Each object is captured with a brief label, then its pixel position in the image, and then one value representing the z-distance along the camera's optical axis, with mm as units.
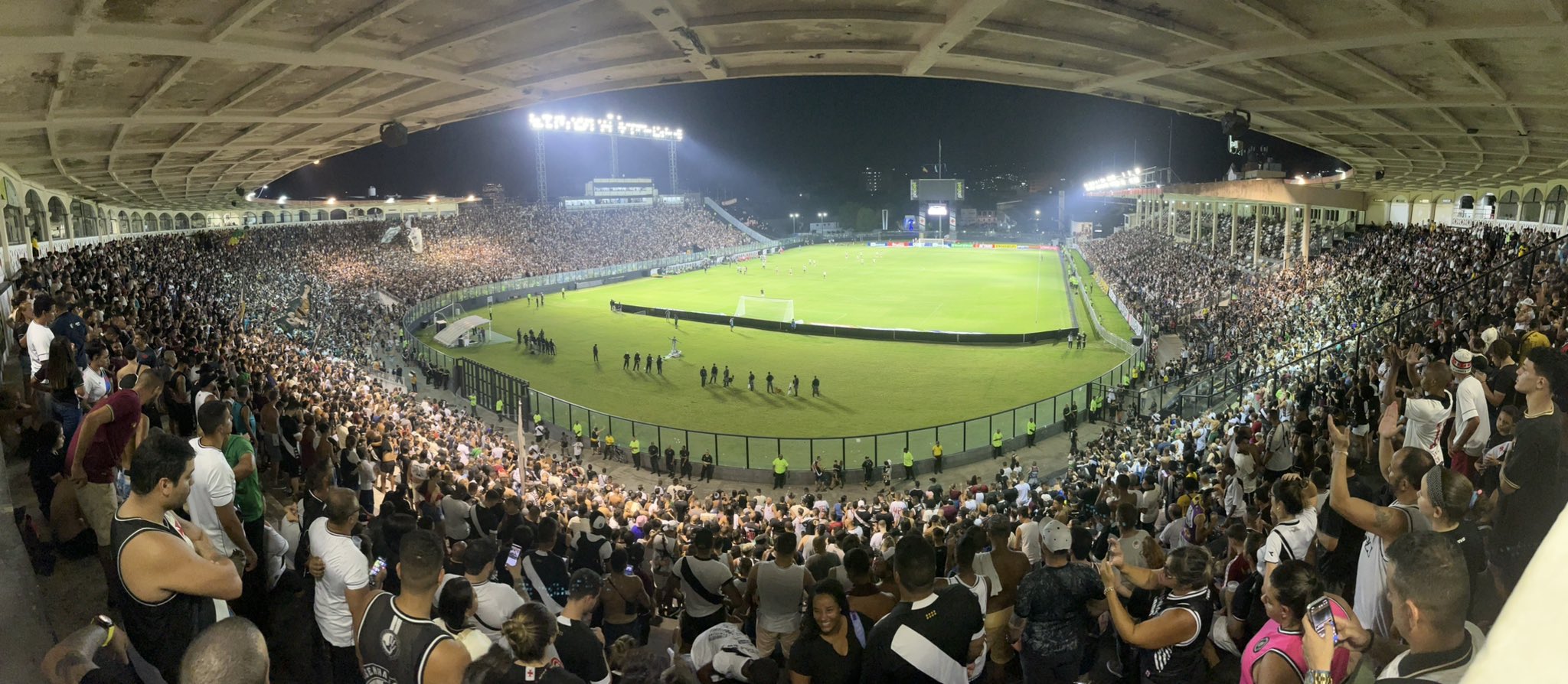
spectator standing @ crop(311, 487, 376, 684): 5066
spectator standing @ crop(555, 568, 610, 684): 4645
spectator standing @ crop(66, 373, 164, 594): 5695
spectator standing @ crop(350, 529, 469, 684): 3998
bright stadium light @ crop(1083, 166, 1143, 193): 97500
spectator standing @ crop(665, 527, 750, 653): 6594
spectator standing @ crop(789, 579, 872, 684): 4461
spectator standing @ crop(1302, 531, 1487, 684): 2787
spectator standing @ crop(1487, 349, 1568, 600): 4992
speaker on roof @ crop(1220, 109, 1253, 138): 14305
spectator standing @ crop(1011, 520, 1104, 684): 4949
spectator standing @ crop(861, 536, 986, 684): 4328
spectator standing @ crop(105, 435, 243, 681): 3854
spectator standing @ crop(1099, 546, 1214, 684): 4648
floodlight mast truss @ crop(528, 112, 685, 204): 92188
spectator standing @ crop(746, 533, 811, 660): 5820
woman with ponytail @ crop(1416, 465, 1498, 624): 4367
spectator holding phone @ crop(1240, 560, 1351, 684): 3918
